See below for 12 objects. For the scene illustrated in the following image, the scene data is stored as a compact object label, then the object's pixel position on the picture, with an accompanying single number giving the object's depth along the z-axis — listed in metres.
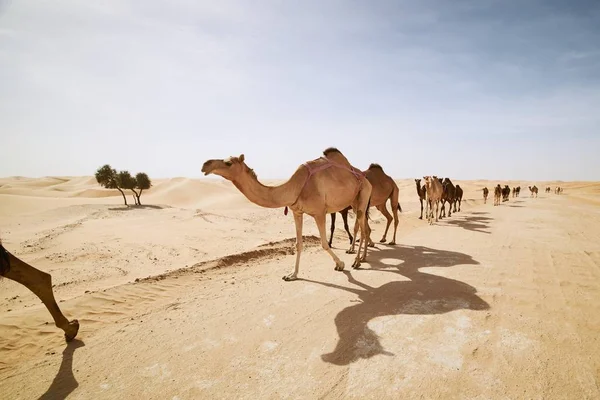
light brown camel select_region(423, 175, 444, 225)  15.29
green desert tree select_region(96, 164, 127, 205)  28.65
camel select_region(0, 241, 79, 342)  3.38
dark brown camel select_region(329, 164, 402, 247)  9.64
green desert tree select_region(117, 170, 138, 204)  28.83
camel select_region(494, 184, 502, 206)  27.42
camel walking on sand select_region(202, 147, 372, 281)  4.85
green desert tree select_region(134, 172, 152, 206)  29.91
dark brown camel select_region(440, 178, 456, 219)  17.95
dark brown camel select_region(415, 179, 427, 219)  17.84
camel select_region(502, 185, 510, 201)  31.72
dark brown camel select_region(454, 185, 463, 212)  21.36
